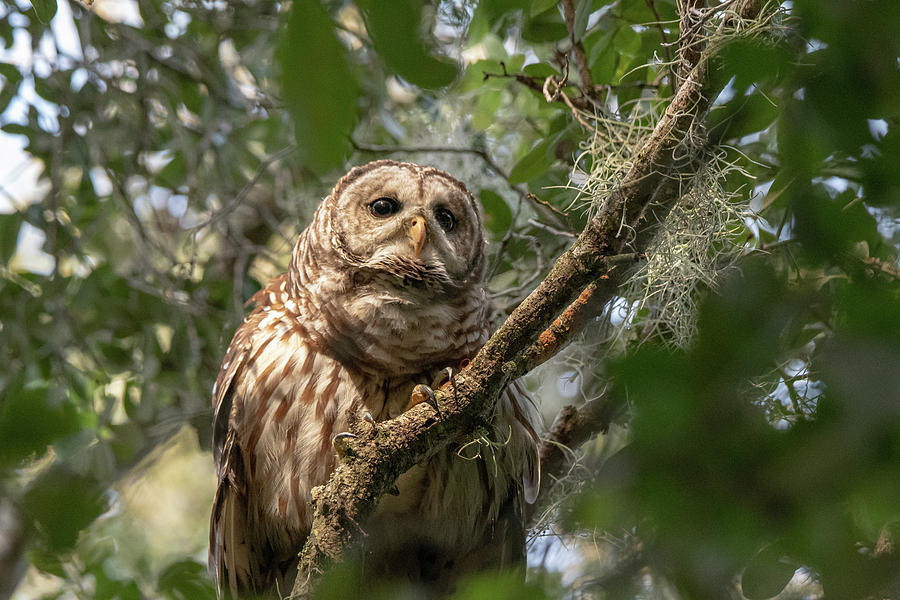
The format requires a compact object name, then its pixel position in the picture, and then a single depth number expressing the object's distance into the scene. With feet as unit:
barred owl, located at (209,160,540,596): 27.94
